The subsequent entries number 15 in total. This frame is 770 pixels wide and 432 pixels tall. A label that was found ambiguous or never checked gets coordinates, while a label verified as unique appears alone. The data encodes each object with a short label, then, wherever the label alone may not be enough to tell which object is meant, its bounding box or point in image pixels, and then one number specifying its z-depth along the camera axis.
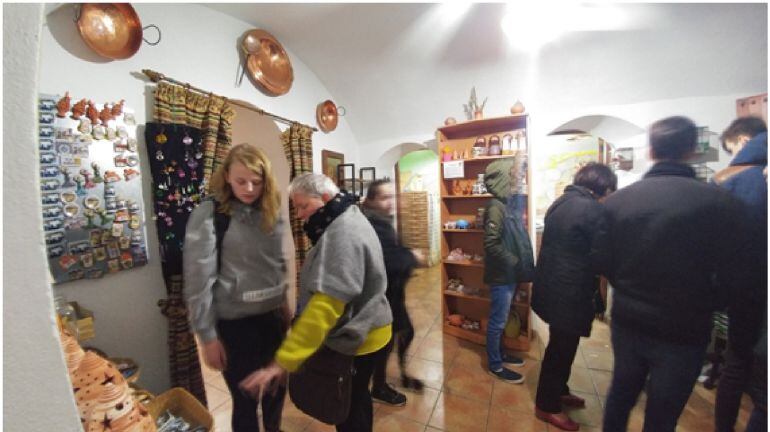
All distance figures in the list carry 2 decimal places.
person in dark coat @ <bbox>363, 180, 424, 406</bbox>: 1.07
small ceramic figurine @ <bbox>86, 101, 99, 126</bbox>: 1.03
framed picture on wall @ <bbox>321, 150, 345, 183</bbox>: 2.26
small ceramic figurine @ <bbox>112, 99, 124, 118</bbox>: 1.08
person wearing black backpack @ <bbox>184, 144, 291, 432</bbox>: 0.73
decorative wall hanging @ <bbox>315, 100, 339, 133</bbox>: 2.22
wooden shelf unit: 1.77
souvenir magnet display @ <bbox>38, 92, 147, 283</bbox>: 0.95
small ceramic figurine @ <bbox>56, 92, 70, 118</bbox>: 0.96
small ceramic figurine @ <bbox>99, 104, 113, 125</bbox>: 1.05
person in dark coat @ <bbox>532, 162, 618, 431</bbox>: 0.91
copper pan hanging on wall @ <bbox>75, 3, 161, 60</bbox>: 1.00
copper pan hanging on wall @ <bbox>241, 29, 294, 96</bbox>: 1.62
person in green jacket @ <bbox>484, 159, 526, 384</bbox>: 1.40
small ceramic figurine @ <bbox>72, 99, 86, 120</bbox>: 0.99
